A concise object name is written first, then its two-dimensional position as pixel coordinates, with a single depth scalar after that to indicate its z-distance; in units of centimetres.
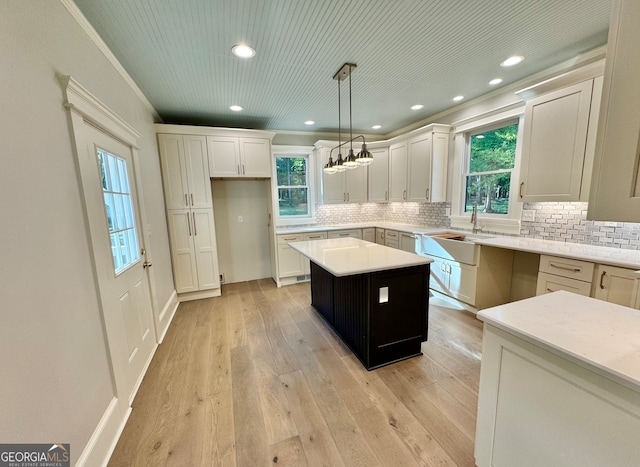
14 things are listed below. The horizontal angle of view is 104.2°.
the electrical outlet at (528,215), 281
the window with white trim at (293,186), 452
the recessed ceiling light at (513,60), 230
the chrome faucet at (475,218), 342
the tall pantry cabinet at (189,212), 344
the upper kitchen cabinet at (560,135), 209
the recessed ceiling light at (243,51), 197
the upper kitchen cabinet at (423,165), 368
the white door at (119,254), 156
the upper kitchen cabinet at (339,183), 441
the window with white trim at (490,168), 305
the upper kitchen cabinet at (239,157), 365
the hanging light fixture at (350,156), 233
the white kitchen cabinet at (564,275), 202
